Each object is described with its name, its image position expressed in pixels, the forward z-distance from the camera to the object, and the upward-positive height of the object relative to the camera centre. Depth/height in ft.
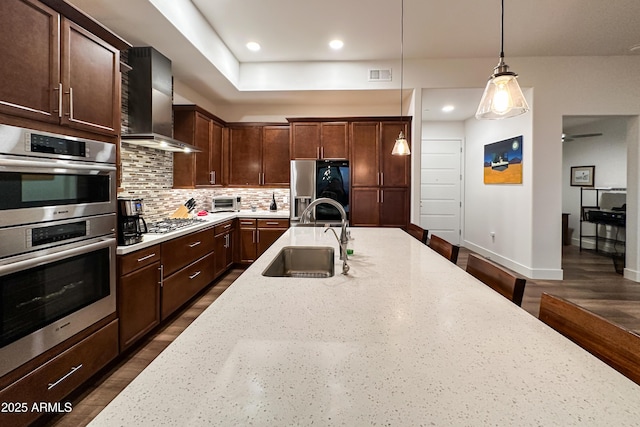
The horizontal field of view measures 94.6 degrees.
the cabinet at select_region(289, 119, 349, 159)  14.70 +3.42
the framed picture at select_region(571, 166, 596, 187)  20.92 +2.47
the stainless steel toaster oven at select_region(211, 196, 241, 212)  15.12 +0.19
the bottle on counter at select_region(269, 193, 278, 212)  16.14 +0.10
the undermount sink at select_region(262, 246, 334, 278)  6.39 -1.17
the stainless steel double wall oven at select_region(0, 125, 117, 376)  4.53 -0.57
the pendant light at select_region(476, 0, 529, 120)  5.05 +1.99
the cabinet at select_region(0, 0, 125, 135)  4.55 +2.46
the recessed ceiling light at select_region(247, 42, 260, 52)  12.36 +6.86
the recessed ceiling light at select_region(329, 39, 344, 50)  12.09 +6.85
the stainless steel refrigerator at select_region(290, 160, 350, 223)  14.71 +1.30
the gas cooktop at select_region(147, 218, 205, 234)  8.96 -0.59
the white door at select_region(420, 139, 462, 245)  20.99 +1.54
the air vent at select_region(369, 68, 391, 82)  13.78 +6.23
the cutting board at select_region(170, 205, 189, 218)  12.20 -0.24
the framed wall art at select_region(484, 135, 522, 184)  14.67 +2.56
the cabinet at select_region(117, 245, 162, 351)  6.91 -2.19
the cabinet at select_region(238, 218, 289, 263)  14.66 -1.30
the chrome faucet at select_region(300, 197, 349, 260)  5.06 -0.52
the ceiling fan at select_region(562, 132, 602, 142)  18.70 +4.67
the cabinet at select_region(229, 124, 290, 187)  15.78 +2.67
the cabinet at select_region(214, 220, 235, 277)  12.68 -1.74
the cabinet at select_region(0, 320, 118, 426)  4.58 -3.05
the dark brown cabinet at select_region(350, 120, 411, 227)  14.53 +1.60
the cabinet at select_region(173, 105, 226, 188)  12.50 +2.82
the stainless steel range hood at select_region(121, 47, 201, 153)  9.32 +3.49
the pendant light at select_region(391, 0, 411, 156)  10.45 +2.21
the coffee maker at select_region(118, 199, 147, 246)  6.91 -0.31
